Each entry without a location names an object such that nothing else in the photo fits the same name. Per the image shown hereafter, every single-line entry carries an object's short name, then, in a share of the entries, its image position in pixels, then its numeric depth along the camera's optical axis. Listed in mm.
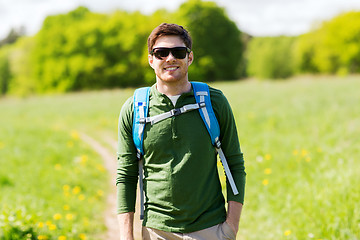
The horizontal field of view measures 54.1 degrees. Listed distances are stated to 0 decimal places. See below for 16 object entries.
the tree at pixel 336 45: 53812
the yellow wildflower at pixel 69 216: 5145
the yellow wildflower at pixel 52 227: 4558
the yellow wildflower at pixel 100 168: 8695
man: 2414
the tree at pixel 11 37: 121312
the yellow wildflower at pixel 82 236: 4805
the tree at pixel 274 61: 69500
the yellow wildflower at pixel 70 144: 10660
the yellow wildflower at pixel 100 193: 7013
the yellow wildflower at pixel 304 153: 7001
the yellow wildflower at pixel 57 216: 4979
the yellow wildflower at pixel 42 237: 4309
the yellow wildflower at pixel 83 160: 8845
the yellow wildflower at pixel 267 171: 6531
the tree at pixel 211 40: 51344
